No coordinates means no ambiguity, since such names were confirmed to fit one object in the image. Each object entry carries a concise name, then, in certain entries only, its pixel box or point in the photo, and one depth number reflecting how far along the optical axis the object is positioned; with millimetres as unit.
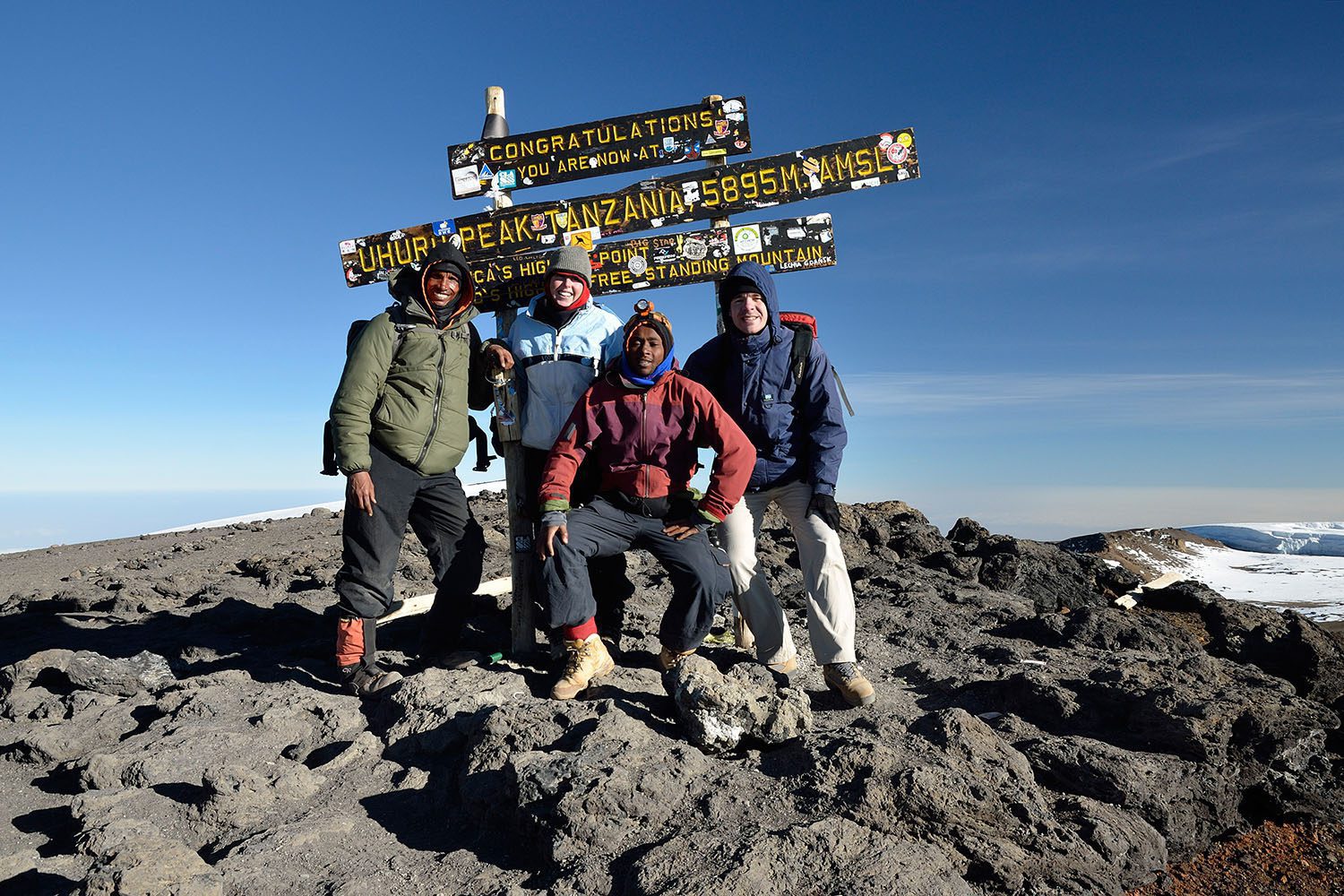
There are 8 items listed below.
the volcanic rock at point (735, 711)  3660
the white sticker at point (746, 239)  6121
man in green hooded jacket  4750
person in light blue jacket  4918
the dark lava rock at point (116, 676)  5145
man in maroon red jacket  4480
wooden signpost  6035
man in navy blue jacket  4605
